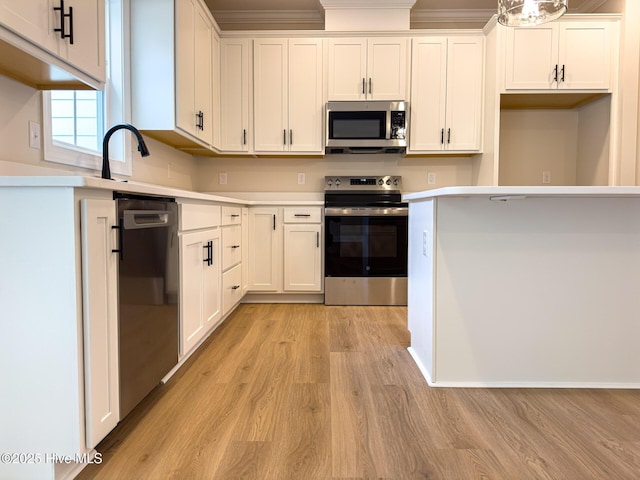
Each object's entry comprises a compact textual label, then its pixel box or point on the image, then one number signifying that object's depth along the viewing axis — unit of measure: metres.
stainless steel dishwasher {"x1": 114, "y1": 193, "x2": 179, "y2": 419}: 1.30
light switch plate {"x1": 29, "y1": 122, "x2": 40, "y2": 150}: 1.63
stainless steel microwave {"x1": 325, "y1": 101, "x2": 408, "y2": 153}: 3.41
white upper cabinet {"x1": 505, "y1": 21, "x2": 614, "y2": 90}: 3.23
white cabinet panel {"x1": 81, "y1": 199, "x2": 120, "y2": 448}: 1.10
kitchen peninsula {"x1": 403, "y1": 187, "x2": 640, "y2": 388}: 1.76
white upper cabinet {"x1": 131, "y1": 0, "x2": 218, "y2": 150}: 2.46
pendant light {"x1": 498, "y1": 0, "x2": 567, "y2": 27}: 1.85
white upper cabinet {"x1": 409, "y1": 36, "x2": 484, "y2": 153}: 3.44
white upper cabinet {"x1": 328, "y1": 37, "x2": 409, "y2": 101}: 3.44
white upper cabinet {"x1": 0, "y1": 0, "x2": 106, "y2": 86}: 1.17
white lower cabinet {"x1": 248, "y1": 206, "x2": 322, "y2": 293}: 3.45
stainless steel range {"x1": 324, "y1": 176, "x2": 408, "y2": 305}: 3.40
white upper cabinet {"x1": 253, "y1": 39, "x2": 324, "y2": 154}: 3.47
